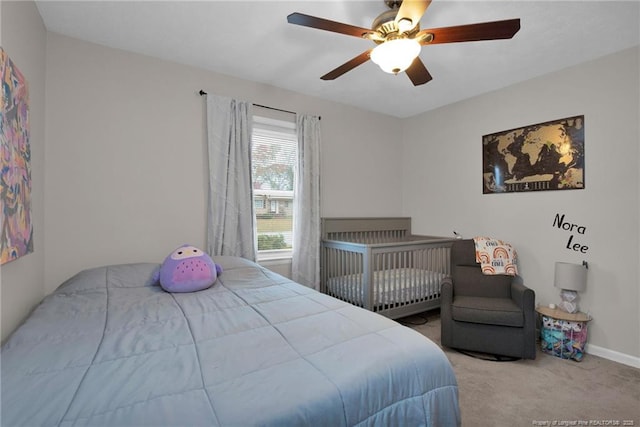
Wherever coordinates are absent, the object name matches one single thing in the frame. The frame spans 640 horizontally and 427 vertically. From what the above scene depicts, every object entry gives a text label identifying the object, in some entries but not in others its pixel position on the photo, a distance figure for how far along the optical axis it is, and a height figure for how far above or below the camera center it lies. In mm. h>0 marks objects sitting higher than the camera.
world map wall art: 2670 +514
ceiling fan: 1500 +951
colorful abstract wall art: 1345 +226
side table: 2426 -1009
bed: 777 -501
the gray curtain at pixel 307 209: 3240 +25
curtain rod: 2760 +1080
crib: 2873 -623
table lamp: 2475 -586
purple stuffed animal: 1885 -393
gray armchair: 2332 -856
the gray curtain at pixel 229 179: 2766 +305
